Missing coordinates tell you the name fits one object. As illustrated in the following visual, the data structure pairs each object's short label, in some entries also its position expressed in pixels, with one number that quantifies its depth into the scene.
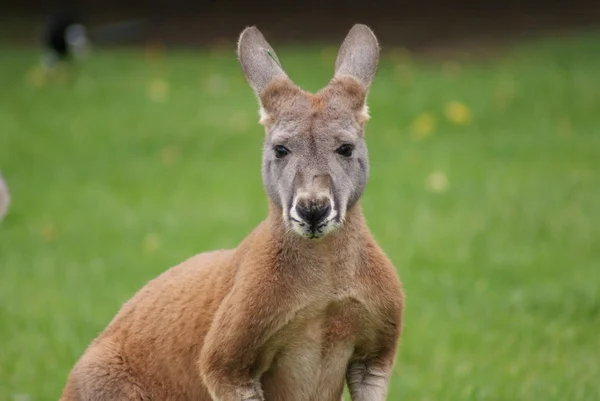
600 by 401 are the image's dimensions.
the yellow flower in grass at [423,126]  22.11
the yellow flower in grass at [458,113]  22.97
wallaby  7.16
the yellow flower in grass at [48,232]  16.89
